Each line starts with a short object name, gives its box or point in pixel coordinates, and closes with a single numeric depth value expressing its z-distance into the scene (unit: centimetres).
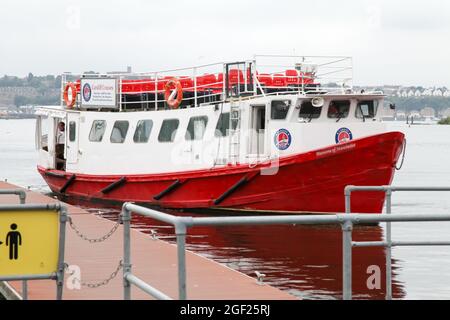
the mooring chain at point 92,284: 1083
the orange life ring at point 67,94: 2960
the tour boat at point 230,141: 2214
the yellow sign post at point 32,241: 845
